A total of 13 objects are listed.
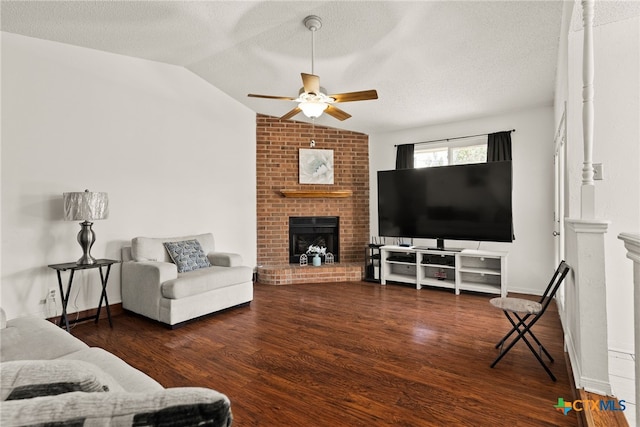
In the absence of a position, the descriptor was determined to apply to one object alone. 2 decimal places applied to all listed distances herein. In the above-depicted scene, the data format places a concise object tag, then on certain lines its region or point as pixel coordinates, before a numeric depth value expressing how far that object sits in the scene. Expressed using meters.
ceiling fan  2.77
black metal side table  2.95
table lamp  2.97
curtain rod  4.66
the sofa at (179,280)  3.13
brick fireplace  5.32
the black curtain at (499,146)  4.40
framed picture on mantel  5.43
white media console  4.19
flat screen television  4.12
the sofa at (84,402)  0.54
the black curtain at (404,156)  5.27
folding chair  2.18
